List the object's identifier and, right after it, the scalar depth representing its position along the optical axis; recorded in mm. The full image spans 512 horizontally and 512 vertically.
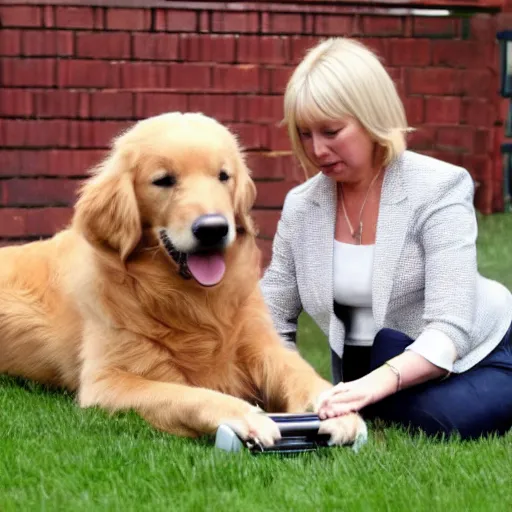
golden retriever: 3646
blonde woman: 3771
